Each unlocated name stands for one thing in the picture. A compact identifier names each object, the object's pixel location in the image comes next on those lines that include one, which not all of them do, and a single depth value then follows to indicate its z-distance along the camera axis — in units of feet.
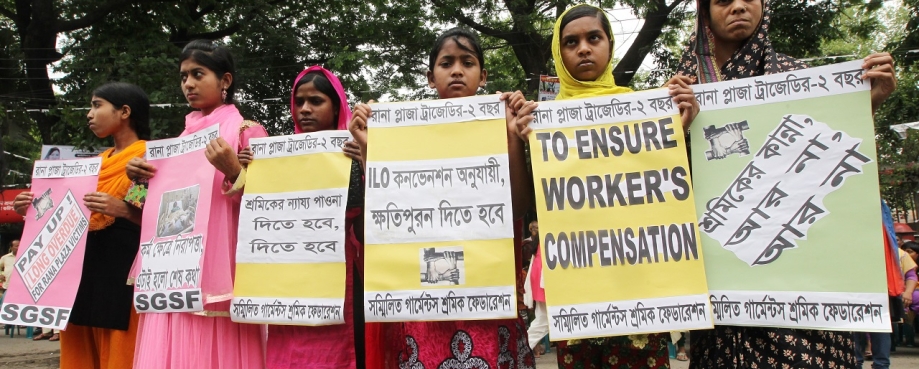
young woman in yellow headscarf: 8.78
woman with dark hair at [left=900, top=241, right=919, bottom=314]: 28.98
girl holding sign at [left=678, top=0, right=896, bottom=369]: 8.20
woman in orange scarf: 11.97
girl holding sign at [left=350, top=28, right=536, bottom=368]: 9.14
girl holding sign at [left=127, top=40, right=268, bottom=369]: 10.74
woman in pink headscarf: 10.22
